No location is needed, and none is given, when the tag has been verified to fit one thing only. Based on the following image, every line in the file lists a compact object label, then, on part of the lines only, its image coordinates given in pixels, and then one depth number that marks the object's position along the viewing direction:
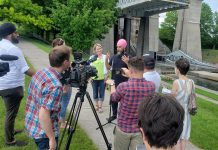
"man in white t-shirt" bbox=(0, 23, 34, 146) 2.79
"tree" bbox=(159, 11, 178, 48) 46.15
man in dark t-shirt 3.91
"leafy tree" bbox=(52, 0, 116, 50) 13.38
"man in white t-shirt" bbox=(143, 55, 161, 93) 2.99
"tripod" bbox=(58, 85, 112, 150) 2.54
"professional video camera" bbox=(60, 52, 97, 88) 2.45
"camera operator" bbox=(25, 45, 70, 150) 1.87
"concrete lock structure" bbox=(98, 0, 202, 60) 24.92
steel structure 20.87
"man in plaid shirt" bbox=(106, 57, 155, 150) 2.28
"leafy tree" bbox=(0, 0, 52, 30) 6.90
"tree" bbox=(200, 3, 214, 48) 45.47
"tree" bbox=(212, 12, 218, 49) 45.47
